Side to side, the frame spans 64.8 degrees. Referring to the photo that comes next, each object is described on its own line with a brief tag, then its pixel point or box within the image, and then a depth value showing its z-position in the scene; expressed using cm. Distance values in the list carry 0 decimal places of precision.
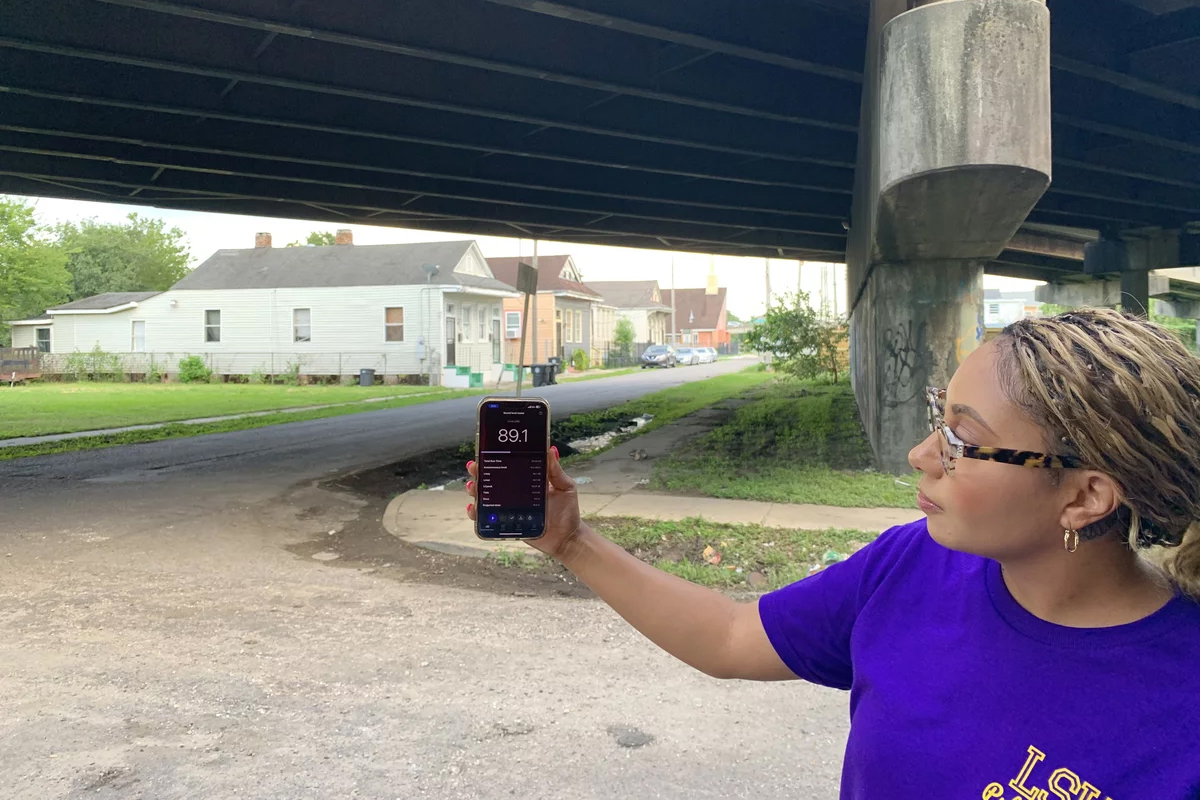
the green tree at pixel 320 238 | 7675
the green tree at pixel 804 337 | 3147
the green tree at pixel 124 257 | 7819
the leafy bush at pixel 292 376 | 3975
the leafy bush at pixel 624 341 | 6788
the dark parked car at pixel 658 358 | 6450
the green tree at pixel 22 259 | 4453
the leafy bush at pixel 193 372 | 4059
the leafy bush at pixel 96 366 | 4147
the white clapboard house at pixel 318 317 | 3975
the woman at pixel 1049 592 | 130
